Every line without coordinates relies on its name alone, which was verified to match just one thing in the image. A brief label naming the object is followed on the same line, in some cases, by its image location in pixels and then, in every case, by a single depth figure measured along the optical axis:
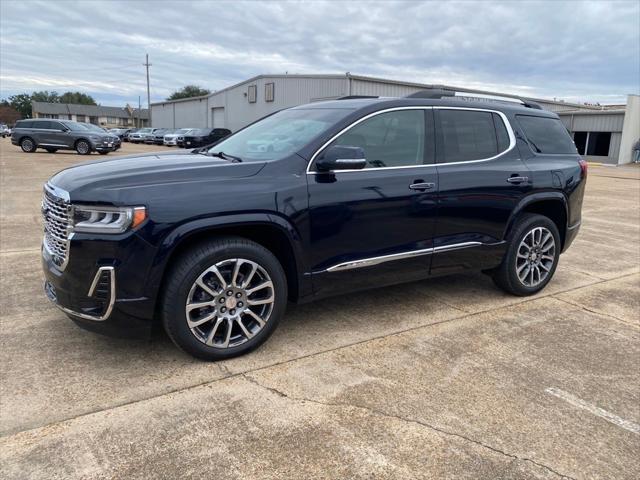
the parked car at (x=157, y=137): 42.56
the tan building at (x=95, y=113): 106.84
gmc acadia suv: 3.14
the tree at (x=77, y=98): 130.12
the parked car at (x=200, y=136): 32.89
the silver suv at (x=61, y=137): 24.55
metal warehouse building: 31.97
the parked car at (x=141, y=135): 44.82
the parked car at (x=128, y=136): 48.69
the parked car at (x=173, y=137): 37.47
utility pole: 65.34
